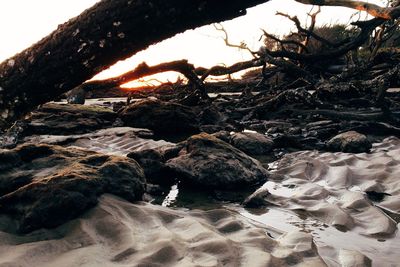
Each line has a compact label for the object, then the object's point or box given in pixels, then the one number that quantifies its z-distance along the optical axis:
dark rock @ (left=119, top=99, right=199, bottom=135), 7.20
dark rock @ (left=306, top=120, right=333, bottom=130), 6.75
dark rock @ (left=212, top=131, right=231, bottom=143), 5.49
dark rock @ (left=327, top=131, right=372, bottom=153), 4.87
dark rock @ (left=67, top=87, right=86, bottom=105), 10.92
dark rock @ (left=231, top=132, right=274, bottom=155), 5.26
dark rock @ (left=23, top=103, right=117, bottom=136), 7.16
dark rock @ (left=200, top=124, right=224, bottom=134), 6.93
